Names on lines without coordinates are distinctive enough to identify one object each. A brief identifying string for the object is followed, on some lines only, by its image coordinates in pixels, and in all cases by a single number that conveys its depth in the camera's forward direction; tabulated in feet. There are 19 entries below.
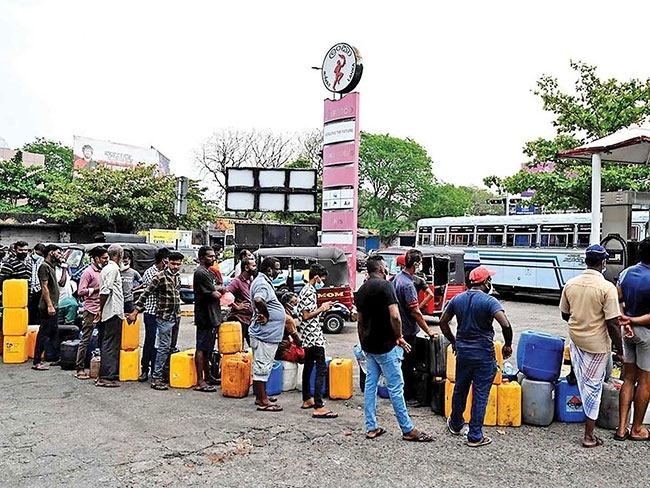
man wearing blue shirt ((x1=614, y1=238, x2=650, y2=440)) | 18.99
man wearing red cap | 18.56
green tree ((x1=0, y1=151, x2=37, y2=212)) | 131.85
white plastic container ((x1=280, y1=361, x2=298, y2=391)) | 25.82
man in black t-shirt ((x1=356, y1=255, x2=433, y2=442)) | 18.99
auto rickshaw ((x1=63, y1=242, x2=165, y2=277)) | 53.98
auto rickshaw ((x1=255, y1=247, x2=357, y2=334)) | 45.52
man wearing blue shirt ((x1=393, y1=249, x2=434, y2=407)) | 22.84
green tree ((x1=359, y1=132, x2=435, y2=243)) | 170.30
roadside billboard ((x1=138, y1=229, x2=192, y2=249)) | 102.85
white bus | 68.33
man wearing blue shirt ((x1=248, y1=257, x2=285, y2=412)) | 22.63
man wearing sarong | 18.56
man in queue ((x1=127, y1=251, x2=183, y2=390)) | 25.75
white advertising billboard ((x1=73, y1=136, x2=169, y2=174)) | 178.60
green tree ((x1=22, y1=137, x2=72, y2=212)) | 192.24
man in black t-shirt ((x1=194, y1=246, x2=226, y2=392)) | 25.91
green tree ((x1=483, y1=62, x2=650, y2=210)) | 73.56
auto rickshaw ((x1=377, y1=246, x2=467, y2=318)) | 49.16
